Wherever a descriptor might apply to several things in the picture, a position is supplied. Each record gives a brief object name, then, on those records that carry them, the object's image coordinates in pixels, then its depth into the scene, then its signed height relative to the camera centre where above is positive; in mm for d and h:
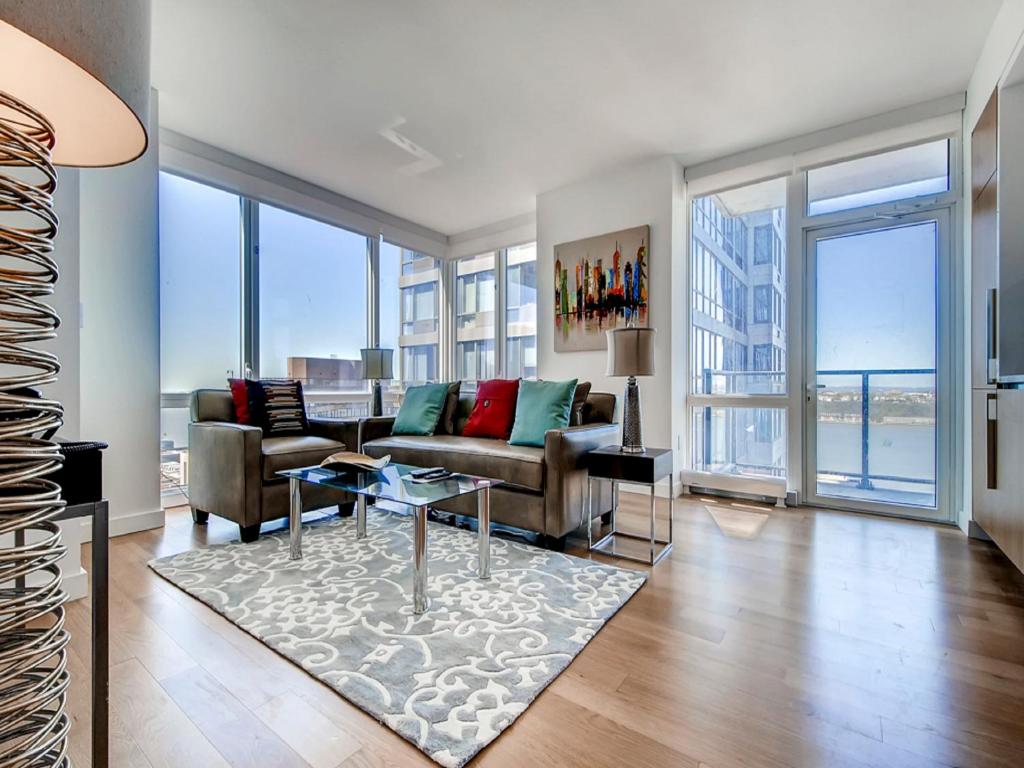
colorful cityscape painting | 4031 +849
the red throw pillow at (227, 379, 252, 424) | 3174 -107
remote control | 2383 -453
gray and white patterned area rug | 1340 -894
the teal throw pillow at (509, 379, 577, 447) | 2980 -186
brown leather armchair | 2643 -479
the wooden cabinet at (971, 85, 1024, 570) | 2100 +305
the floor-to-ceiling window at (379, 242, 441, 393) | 5312 +824
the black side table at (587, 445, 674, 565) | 2416 -459
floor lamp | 457 +98
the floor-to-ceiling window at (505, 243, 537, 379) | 5270 +794
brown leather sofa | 2521 -494
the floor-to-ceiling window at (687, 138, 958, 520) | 3215 +373
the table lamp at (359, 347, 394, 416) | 4262 +150
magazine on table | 2475 -421
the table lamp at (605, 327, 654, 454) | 2596 +103
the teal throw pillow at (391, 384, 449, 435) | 3621 -217
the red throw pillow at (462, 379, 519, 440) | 3402 -205
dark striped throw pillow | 3205 -166
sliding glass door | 3203 +111
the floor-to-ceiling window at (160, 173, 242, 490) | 3566 +648
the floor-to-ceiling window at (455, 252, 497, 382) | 5648 +786
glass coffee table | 1857 -473
